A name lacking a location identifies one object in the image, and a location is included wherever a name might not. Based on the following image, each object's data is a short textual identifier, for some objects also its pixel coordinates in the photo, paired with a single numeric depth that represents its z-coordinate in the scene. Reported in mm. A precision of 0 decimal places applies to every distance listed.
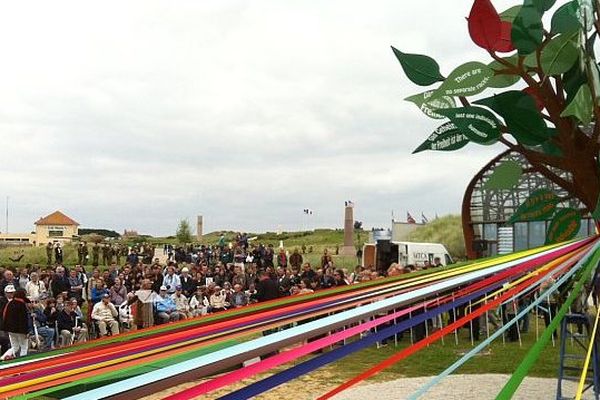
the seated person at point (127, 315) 12125
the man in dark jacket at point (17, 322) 9859
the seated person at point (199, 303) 13039
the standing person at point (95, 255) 30456
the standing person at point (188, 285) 14492
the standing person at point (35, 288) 13398
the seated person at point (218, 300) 12758
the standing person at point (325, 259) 18238
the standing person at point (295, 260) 23250
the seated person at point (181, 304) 12742
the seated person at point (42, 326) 11055
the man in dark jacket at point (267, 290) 10945
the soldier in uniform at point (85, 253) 30672
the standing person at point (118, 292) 12898
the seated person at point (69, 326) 11273
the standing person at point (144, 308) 11984
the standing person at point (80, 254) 30234
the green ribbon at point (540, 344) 1714
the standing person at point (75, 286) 14140
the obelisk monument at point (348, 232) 34406
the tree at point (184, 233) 53156
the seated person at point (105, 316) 11562
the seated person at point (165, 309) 12219
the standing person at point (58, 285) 14094
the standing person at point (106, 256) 31081
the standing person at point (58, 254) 27797
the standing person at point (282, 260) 23617
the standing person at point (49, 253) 29844
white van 20297
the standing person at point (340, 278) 12523
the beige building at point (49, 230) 62700
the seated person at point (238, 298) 12805
